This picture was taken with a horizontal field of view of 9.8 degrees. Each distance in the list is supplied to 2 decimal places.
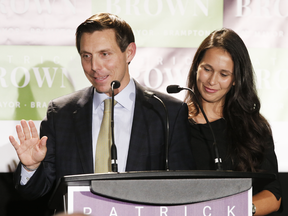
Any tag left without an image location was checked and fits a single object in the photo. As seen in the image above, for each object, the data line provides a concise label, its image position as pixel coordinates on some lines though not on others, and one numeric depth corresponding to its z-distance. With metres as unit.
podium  4.37
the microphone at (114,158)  4.47
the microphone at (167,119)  4.62
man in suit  4.75
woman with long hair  4.90
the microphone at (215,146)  4.55
